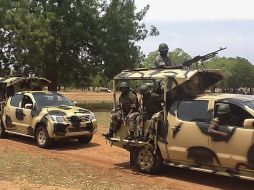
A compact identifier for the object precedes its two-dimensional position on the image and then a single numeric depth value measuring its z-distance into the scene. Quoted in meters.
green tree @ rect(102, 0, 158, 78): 32.28
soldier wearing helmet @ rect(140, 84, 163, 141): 10.50
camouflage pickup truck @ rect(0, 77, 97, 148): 14.26
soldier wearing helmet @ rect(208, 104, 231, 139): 8.89
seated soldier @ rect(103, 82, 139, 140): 11.20
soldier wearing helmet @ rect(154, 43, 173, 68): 11.36
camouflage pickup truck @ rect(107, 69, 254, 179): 8.70
